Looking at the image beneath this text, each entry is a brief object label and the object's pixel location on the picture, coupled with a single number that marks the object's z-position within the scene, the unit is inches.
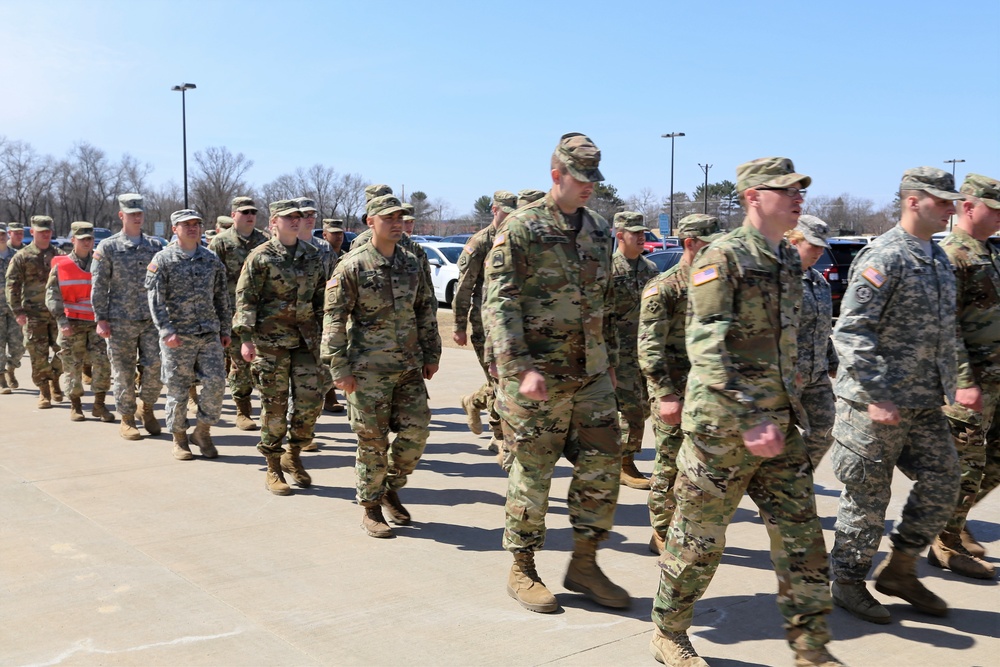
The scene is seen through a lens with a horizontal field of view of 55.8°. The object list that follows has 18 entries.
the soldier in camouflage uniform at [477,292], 295.3
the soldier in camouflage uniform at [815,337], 207.6
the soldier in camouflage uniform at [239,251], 359.9
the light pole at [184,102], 1830.7
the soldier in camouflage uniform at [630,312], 257.3
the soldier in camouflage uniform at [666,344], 202.8
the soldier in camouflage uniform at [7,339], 458.6
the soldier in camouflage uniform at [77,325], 383.9
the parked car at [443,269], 964.0
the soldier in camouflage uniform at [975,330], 195.2
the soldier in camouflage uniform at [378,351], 229.8
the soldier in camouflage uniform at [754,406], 145.3
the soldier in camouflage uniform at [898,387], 173.8
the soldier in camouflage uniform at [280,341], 272.1
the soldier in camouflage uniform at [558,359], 180.9
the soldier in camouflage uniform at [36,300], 427.2
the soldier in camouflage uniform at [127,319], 345.1
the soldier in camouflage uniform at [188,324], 311.3
